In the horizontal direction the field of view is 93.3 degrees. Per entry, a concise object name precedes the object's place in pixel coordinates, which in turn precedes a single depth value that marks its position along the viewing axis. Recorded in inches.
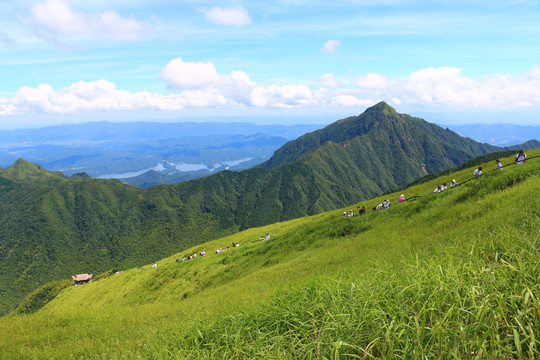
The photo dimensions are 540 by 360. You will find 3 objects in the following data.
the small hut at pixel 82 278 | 4283.0
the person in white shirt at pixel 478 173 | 1003.1
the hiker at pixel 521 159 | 978.7
